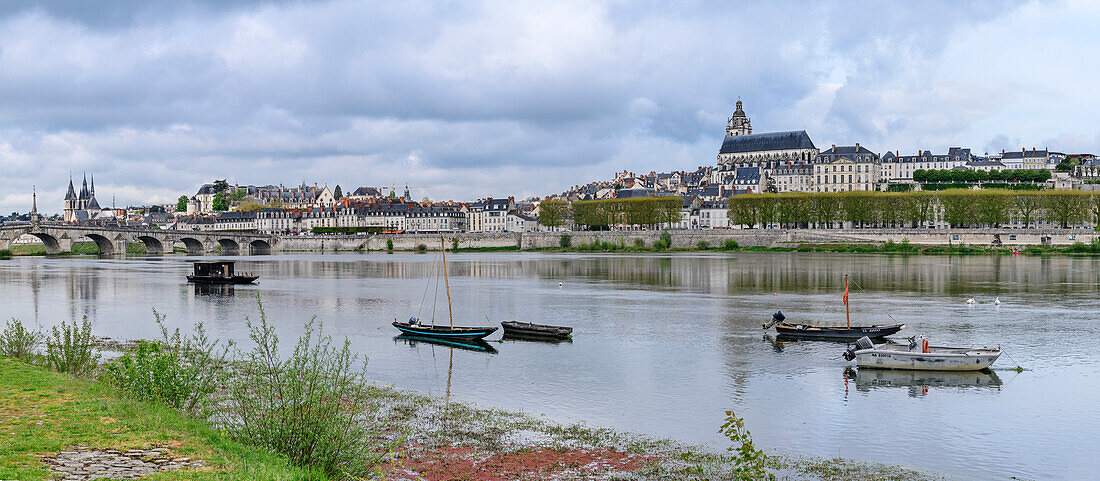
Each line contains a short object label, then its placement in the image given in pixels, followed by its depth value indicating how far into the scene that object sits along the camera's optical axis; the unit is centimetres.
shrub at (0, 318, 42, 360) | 2064
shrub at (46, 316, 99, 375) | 1820
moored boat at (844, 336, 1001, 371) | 2303
